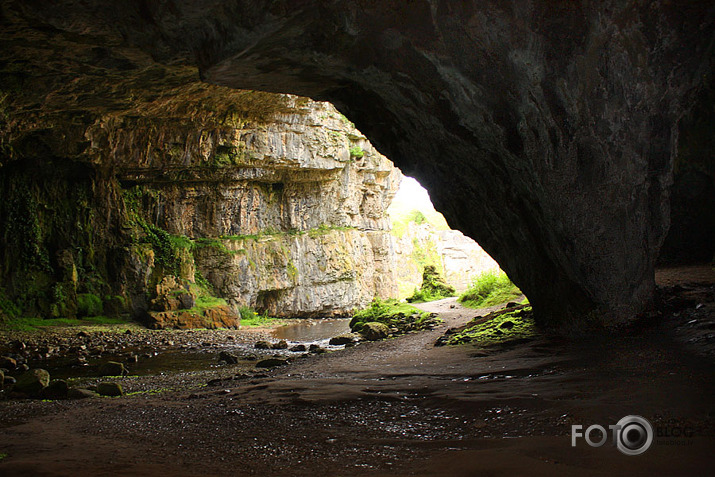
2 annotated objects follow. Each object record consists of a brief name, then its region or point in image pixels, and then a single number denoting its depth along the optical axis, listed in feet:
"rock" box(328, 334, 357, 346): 38.62
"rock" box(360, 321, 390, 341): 38.68
